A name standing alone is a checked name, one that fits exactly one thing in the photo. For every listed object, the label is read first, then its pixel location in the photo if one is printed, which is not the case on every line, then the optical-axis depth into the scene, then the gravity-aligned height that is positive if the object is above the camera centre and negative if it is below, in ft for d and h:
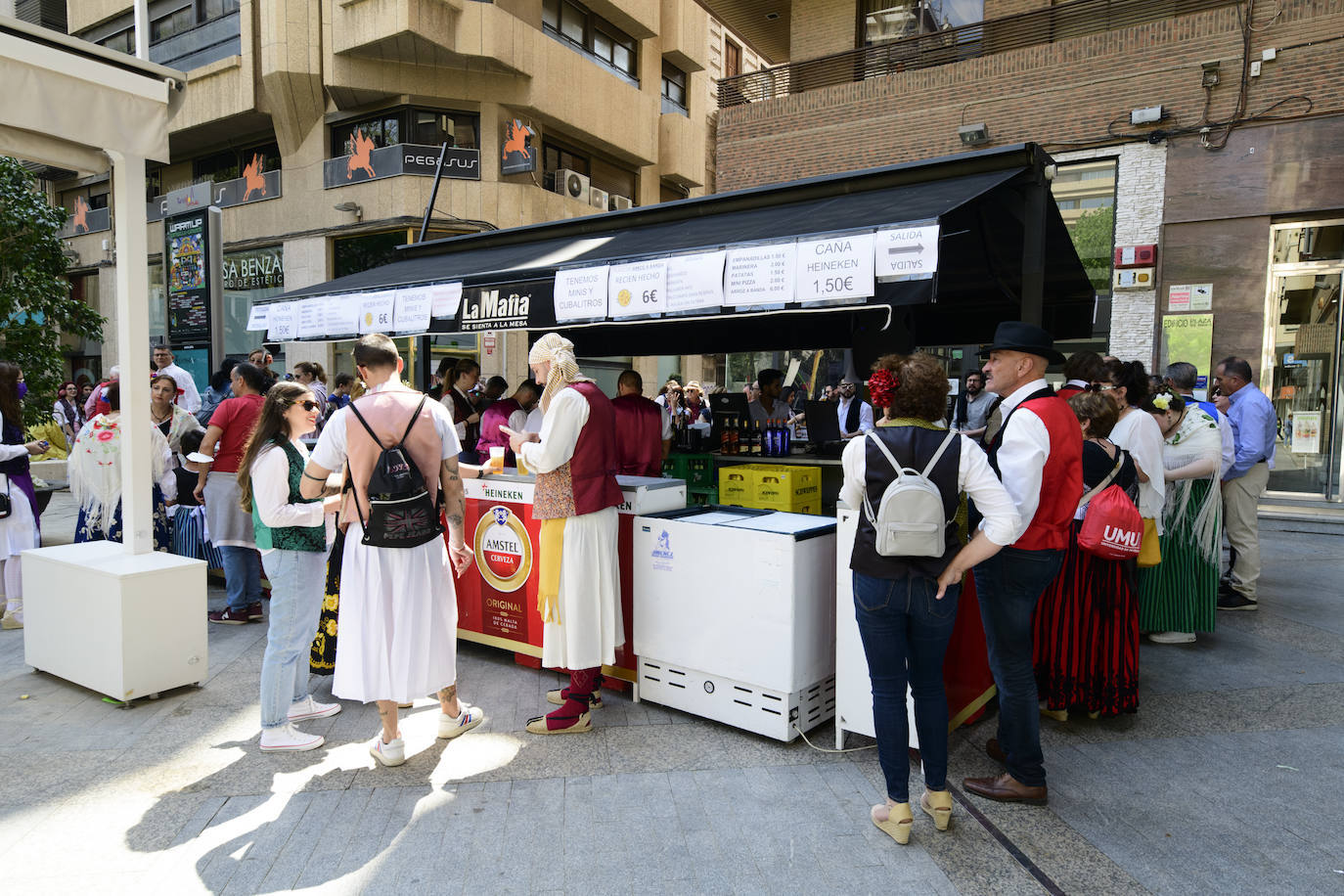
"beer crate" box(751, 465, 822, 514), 25.99 -3.01
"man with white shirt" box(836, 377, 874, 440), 28.32 -0.54
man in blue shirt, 21.67 -2.17
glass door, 34.50 +2.43
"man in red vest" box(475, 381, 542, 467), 25.52 -0.66
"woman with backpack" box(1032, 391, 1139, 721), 13.78 -3.91
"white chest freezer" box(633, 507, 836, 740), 13.03 -3.81
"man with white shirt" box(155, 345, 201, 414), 28.02 +0.42
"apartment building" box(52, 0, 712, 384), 55.11 +20.74
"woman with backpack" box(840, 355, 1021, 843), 9.82 -2.02
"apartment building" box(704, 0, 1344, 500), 33.68 +11.39
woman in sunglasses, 13.08 -2.41
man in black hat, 10.52 -1.76
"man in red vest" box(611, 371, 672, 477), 23.38 -1.19
